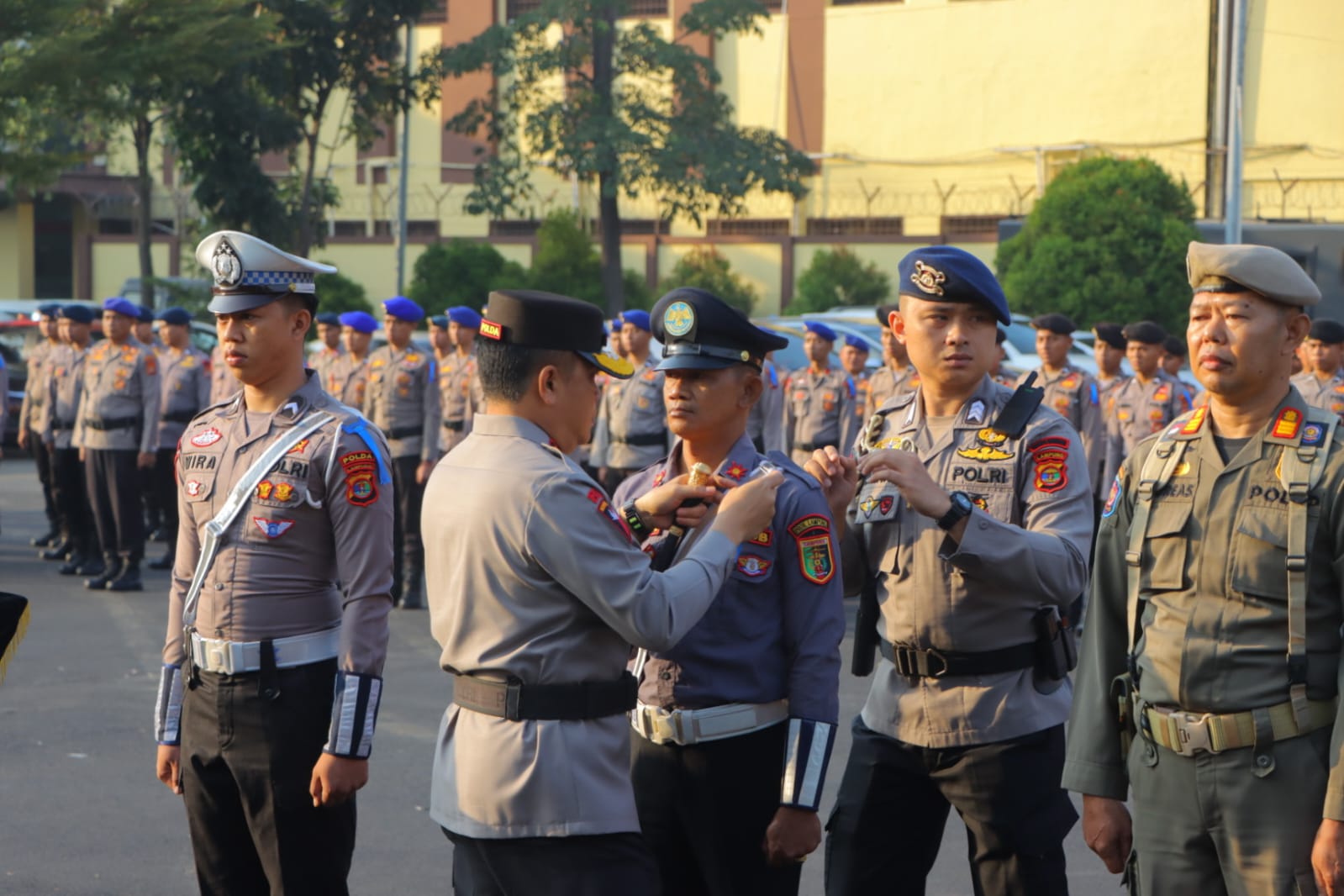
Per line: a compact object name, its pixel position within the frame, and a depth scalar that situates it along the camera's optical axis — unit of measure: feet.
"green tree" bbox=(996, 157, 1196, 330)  81.46
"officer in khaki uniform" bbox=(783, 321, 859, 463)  47.52
